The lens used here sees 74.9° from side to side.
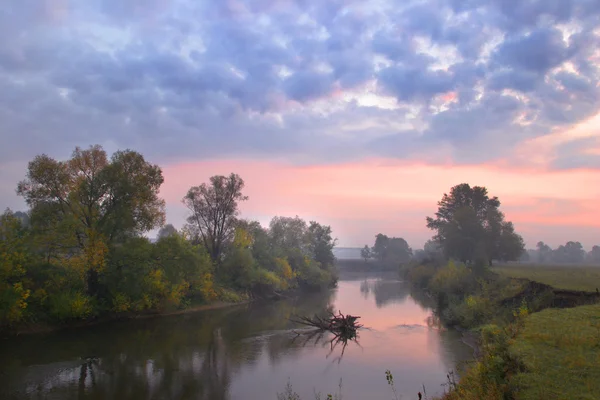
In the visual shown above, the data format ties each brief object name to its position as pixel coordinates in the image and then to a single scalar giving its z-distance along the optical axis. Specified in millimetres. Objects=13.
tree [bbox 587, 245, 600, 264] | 145375
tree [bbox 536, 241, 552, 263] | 149900
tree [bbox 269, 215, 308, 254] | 78125
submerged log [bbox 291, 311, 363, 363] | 30500
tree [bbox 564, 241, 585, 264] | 140462
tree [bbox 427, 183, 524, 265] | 61938
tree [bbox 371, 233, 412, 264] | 140375
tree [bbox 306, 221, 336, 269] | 87250
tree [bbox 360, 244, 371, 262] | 155500
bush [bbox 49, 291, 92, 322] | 30359
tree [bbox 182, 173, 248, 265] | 57406
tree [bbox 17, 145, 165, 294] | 32812
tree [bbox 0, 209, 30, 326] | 26609
